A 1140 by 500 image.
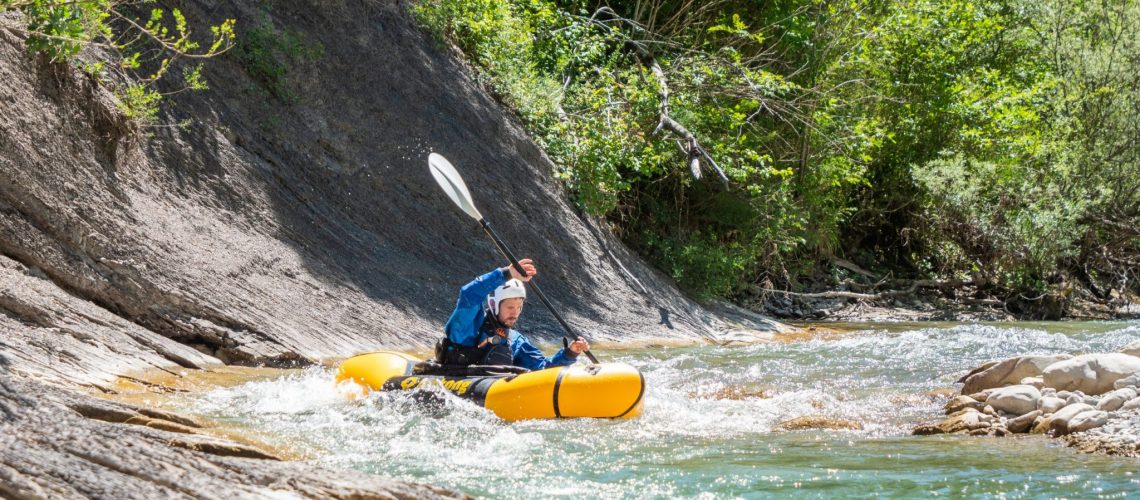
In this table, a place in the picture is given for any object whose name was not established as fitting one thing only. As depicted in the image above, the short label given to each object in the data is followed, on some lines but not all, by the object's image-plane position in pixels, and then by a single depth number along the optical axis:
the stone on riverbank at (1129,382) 11.83
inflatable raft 12.10
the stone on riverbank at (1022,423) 11.08
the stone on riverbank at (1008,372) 13.30
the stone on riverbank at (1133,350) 13.68
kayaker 13.55
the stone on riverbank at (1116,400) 11.09
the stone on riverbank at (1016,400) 11.70
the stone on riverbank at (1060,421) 10.75
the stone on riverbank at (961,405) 12.16
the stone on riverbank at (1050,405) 11.31
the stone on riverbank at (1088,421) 10.51
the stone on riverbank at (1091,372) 12.17
